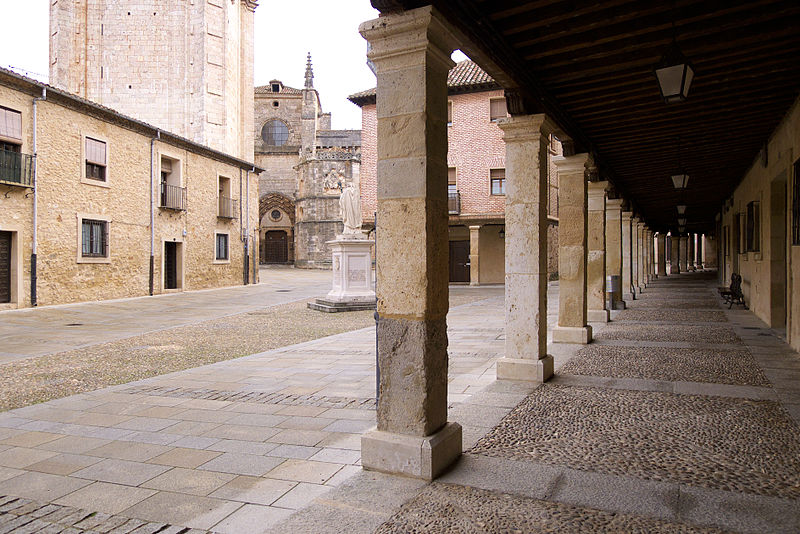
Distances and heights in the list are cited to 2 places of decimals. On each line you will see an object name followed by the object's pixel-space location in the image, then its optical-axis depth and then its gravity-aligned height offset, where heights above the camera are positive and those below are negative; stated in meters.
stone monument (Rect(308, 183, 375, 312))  13.05 -0.03
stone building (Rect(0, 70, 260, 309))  12.90 +1.85
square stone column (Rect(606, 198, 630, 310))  11.16 +0.61
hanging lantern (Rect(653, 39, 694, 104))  3.72 +1.36
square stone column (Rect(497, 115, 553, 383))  4.87 +0.12
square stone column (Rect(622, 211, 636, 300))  13.58 +0.34
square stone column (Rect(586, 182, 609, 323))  8.67 +0.21
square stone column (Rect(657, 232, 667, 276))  29.89 +0.49
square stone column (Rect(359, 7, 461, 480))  2.80 +0.10
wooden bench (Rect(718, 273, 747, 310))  11.41 -0.60
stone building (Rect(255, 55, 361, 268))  37.00 +6.88
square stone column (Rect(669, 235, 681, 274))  34.06 +0.56
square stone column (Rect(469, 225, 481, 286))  21.83 +0.38
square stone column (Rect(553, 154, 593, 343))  6.55 +0.35
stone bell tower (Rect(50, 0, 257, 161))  24.23 +9.57
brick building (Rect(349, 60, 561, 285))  21.67 +4.58
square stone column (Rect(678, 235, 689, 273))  38.16 +0.69
